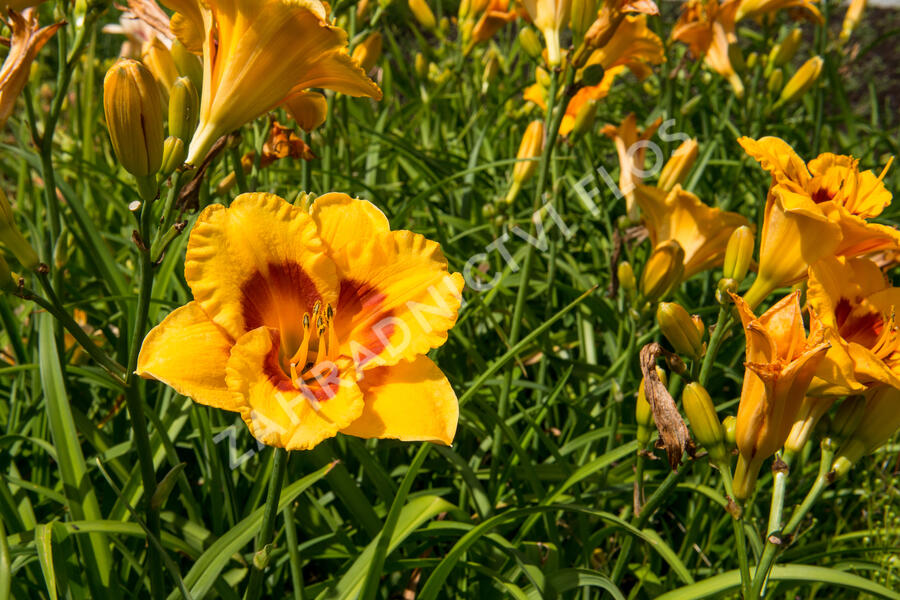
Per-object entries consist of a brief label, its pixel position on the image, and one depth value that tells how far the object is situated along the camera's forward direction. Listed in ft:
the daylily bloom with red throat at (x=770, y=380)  1.44
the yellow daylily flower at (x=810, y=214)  1.55
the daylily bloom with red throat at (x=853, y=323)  1.44
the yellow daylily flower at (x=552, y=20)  2.09
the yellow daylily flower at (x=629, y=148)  2.43
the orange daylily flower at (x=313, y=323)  1.32
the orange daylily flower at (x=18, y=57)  1.44
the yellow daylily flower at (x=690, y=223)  2.04
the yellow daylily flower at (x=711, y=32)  2.83
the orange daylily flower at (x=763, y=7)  2.81
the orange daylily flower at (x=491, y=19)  3.13
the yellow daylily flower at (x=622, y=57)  2.30
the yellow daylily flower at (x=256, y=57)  1.42
